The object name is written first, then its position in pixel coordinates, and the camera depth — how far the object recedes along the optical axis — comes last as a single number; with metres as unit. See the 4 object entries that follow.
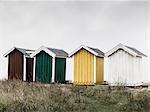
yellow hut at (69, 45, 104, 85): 18.62
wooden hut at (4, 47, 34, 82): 20.89
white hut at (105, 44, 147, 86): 17.75
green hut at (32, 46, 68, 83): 19.67
